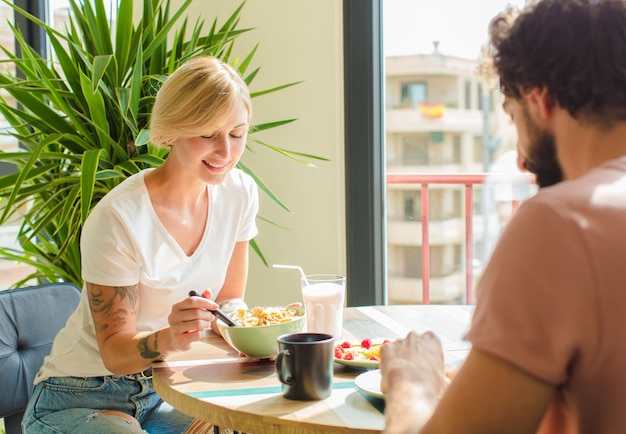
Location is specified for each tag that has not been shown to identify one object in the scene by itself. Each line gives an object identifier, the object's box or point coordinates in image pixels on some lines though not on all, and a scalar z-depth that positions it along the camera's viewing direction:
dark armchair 1.79
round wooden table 1.09
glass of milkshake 1.47
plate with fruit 1.32
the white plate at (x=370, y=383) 1.14
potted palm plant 2.42
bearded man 0.70
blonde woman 1.54
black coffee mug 1.14
